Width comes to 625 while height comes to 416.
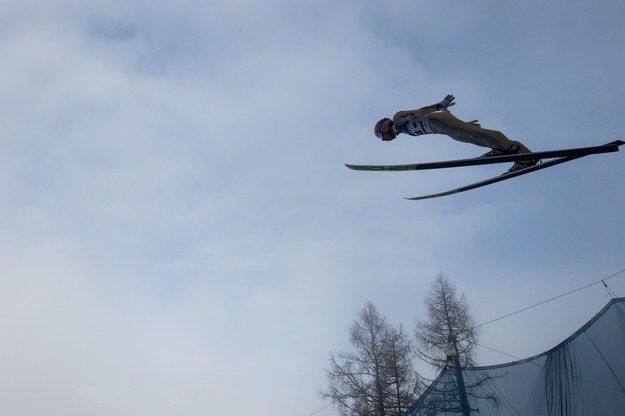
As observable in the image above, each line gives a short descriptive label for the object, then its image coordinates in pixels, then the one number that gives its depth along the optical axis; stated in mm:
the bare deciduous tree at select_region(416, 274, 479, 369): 15523
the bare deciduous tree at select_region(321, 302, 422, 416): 16703
